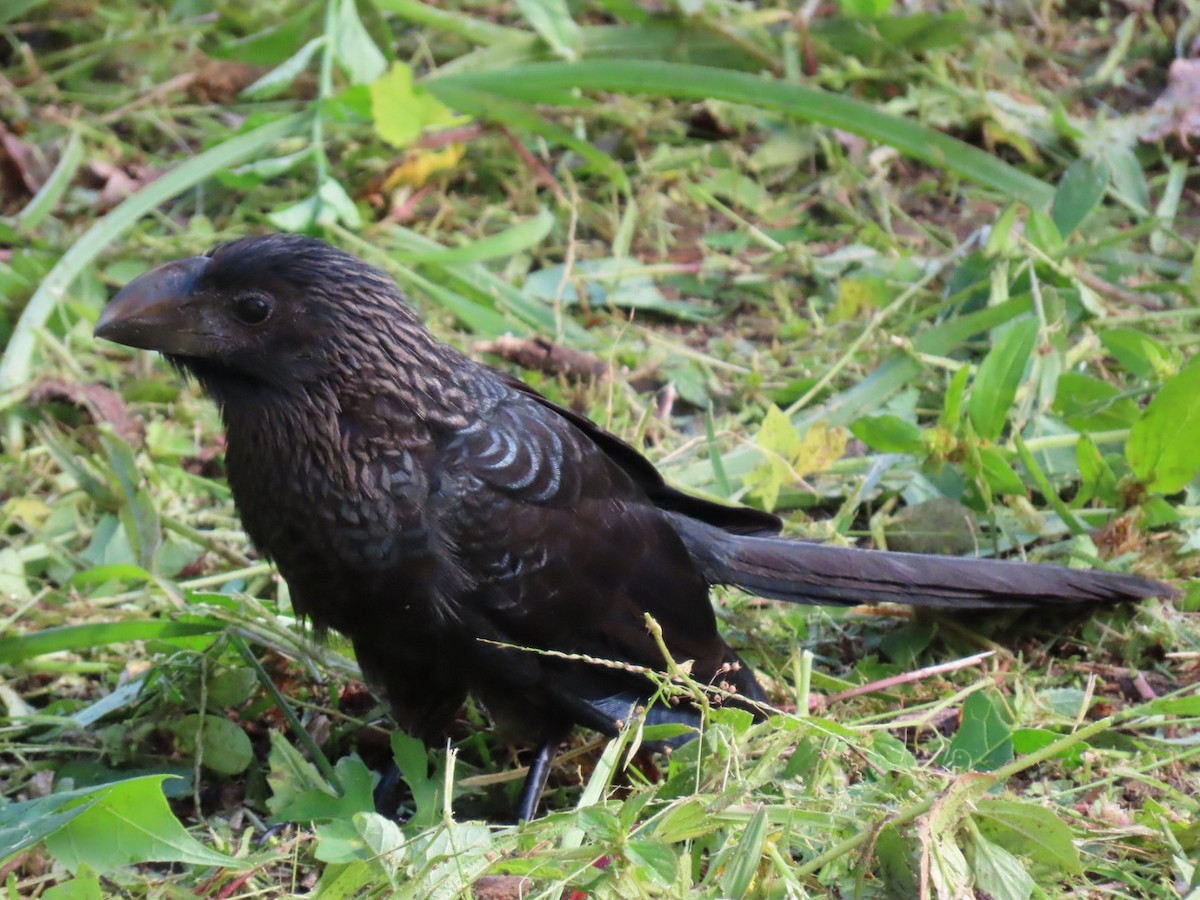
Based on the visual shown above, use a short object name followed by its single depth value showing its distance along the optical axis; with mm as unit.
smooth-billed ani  6047
